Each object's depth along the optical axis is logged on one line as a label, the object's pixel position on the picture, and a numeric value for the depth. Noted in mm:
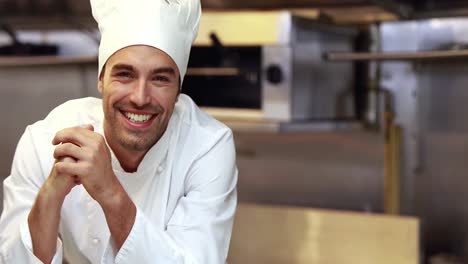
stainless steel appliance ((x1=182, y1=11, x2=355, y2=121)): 2676
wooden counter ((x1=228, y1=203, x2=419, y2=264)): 2626
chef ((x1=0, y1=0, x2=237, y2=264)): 1646
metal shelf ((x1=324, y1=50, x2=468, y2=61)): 2462
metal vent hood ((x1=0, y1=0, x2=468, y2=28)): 2771
